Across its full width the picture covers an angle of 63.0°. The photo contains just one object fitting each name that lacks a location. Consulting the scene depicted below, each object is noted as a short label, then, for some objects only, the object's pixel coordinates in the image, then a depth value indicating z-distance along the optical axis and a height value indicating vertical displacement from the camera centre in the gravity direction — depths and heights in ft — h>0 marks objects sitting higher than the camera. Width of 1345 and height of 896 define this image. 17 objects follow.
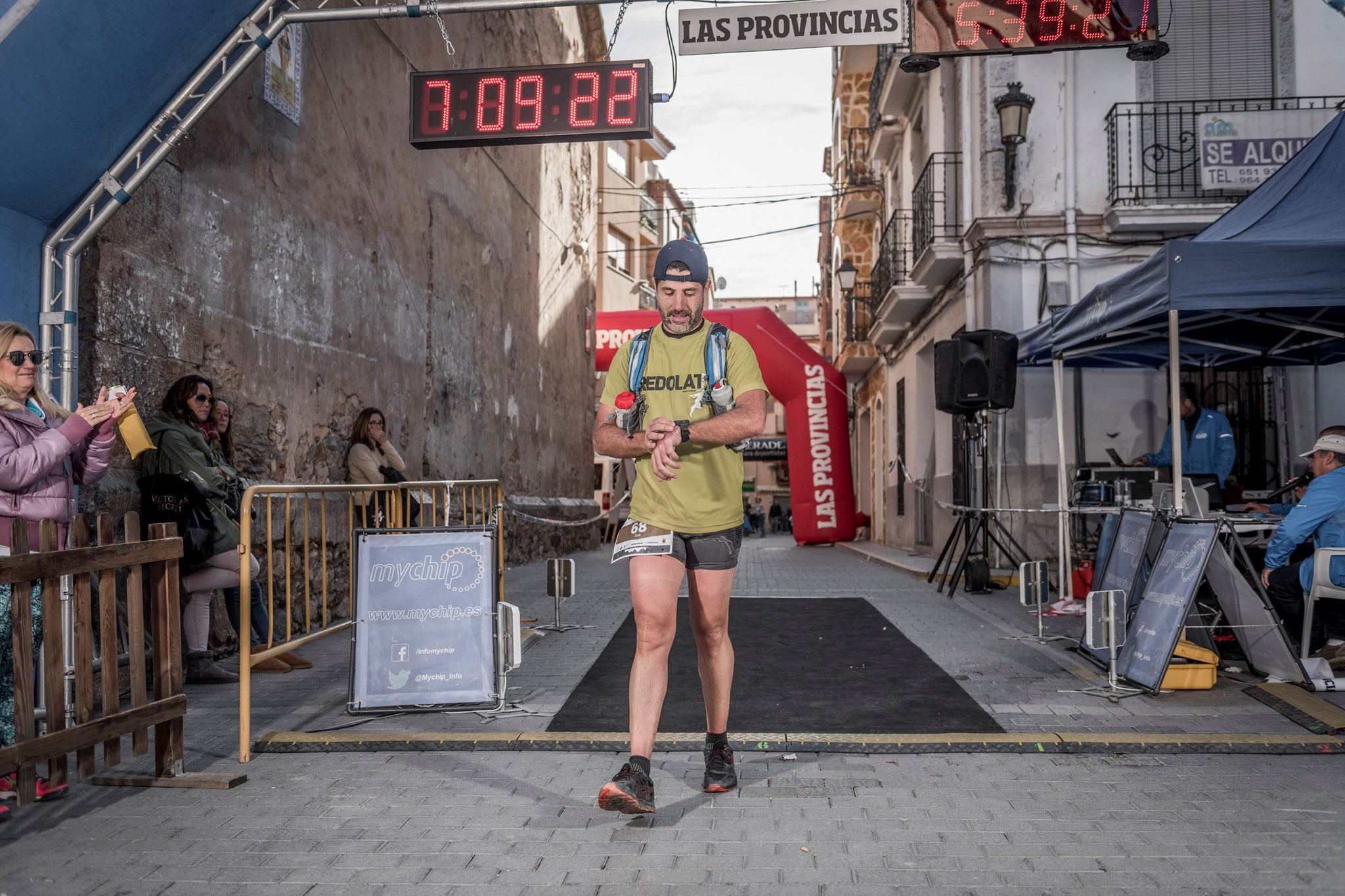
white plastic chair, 19.53 -2.37
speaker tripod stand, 36.70 -2.79
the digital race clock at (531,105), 25.12 +8.21
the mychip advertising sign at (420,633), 17.54 -2.80
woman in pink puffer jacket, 13.73 +0.21
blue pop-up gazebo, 21.95 +3.50
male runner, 12.82 -0.46
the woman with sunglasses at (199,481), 20.42 -0.36
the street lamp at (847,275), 78.69 +12.94
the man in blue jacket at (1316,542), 20.04 -1.70
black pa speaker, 35.14 +2.65
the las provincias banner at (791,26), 23.38 +9.24
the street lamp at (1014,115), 42.91 +13.26
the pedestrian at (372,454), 30.19 +0.18
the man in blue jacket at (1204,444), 33.35 +0.22
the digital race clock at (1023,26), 24.30 +9.55
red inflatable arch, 69.41 +2.13
